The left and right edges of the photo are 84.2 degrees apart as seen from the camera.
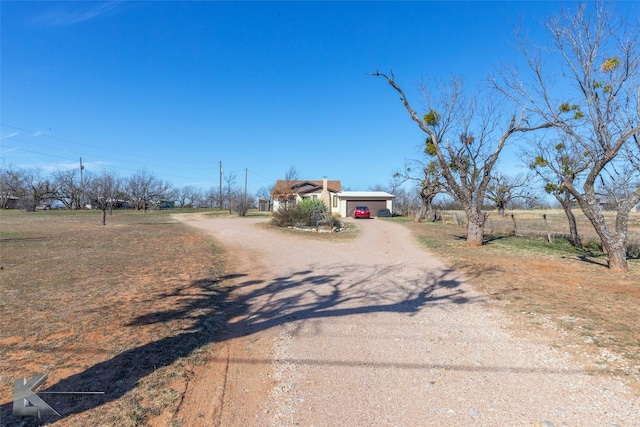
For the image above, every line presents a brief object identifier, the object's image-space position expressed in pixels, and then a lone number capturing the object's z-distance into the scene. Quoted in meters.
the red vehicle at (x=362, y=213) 33.94
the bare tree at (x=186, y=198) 75.93
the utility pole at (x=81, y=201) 58.20
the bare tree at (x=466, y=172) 12.10
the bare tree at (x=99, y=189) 23.10
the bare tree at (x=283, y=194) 32.07
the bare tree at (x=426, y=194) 27.12
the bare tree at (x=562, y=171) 12.32
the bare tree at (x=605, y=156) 8.37
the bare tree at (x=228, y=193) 51.12
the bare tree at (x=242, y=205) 37.69
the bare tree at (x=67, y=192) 57.81
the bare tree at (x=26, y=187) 56.81
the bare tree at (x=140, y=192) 62.56
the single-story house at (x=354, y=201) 39.78
